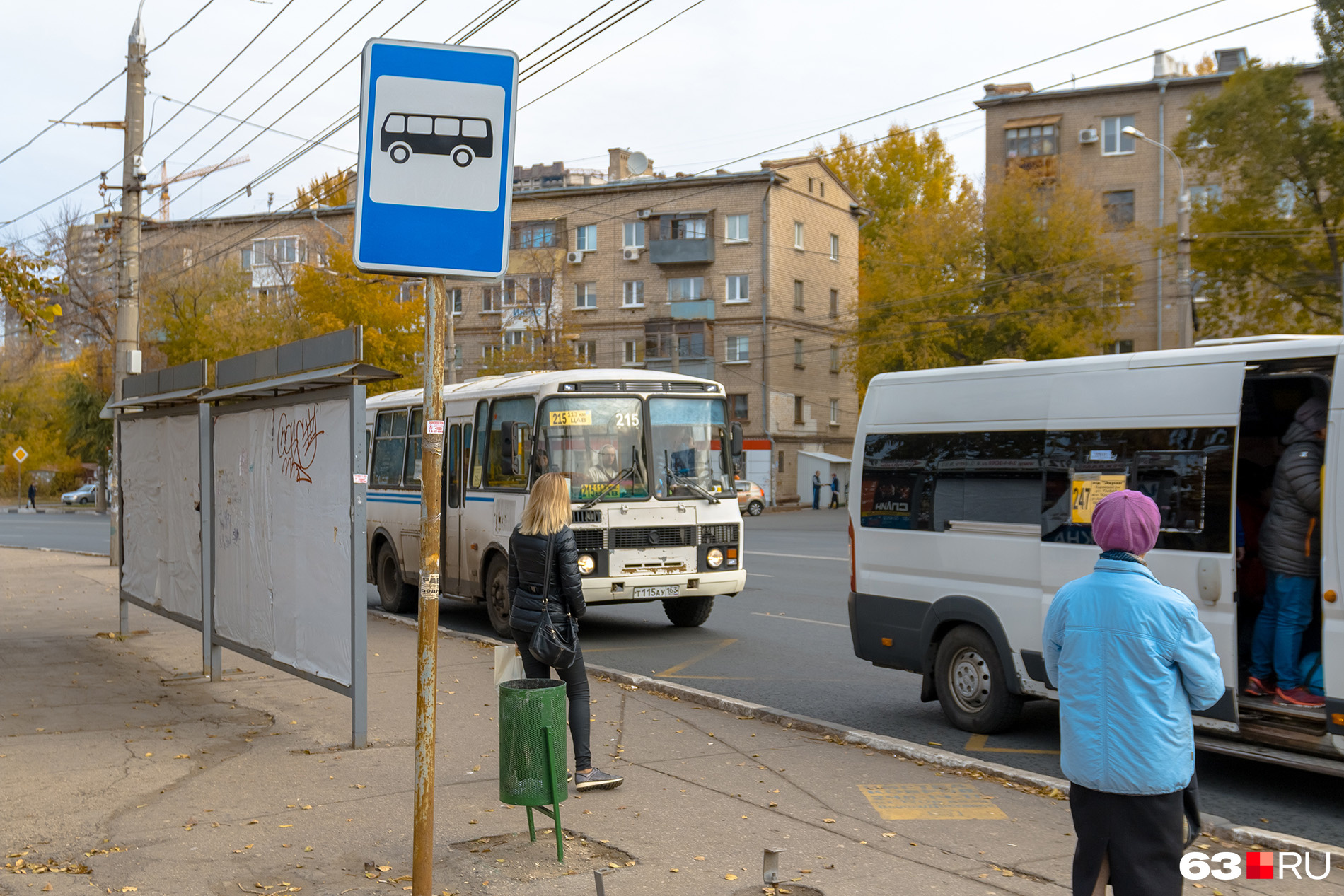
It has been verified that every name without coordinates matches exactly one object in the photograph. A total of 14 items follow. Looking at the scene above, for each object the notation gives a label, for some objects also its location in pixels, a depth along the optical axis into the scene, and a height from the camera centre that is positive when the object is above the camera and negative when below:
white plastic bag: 6.54 -1.11
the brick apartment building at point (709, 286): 60.41 +8.32
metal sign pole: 4.75 -0.67
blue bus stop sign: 4.69 +1.10
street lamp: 26.98 +4.39
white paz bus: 13.65 -0.30
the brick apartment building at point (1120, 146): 56.22 +14.34
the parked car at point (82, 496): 74.75 -2.83
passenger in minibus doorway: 7.12 -0.59
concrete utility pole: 20.45 +3.81
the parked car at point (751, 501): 51.62 -1.95
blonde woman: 7.20 -0.68
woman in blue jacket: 3.97 -0.82
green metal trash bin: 5.86 -1.39
